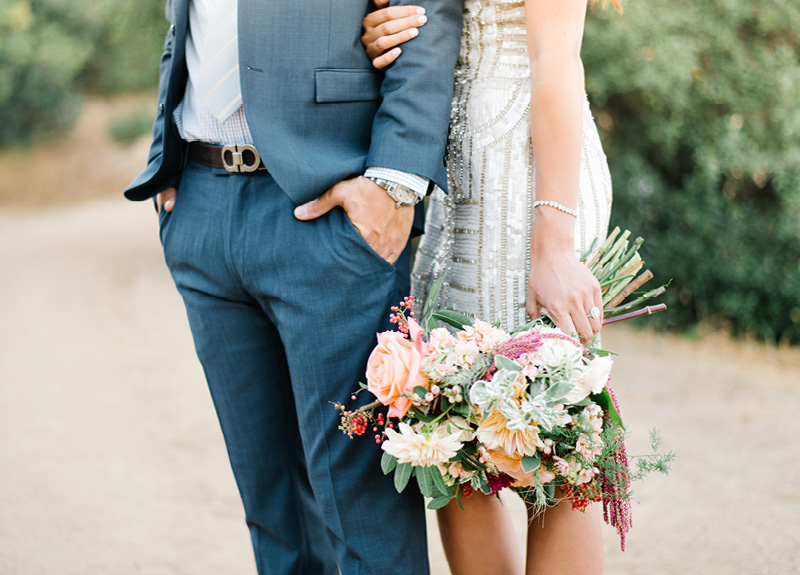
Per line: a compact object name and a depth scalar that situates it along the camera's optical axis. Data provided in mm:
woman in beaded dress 2706
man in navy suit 2738
